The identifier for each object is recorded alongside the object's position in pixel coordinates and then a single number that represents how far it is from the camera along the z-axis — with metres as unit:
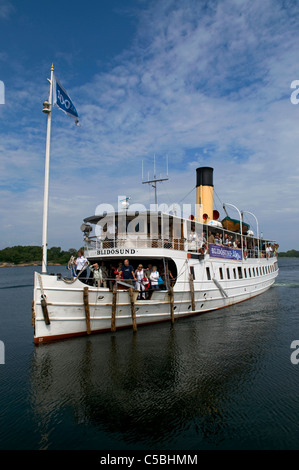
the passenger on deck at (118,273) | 15.15
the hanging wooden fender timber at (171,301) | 16.02
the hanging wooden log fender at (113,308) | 13.99
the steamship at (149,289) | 13.03
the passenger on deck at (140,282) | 15.19
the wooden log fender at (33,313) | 13.18
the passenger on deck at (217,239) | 21.09
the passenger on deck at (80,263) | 14.73
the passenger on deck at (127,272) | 15.20
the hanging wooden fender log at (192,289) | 17.11
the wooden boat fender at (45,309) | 12.33
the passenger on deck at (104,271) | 16.13
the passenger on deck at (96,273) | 14.72
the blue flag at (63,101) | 12.44
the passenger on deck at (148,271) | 16.42
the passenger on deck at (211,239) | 20.10
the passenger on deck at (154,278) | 15.66
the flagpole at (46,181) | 11.70
